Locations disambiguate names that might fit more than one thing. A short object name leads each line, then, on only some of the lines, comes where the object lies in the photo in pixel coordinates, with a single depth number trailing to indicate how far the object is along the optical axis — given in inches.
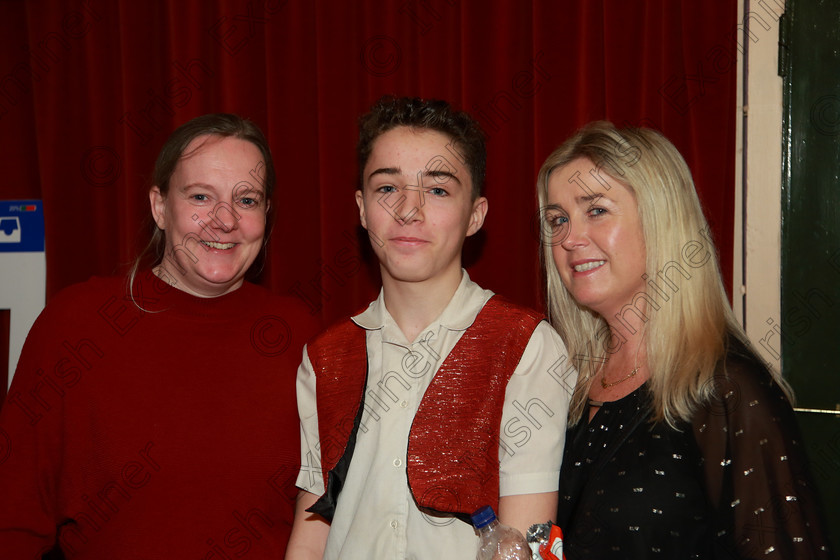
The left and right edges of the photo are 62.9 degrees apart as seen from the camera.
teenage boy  57.7
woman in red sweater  64.7
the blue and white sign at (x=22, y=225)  100.1
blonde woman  50.7
